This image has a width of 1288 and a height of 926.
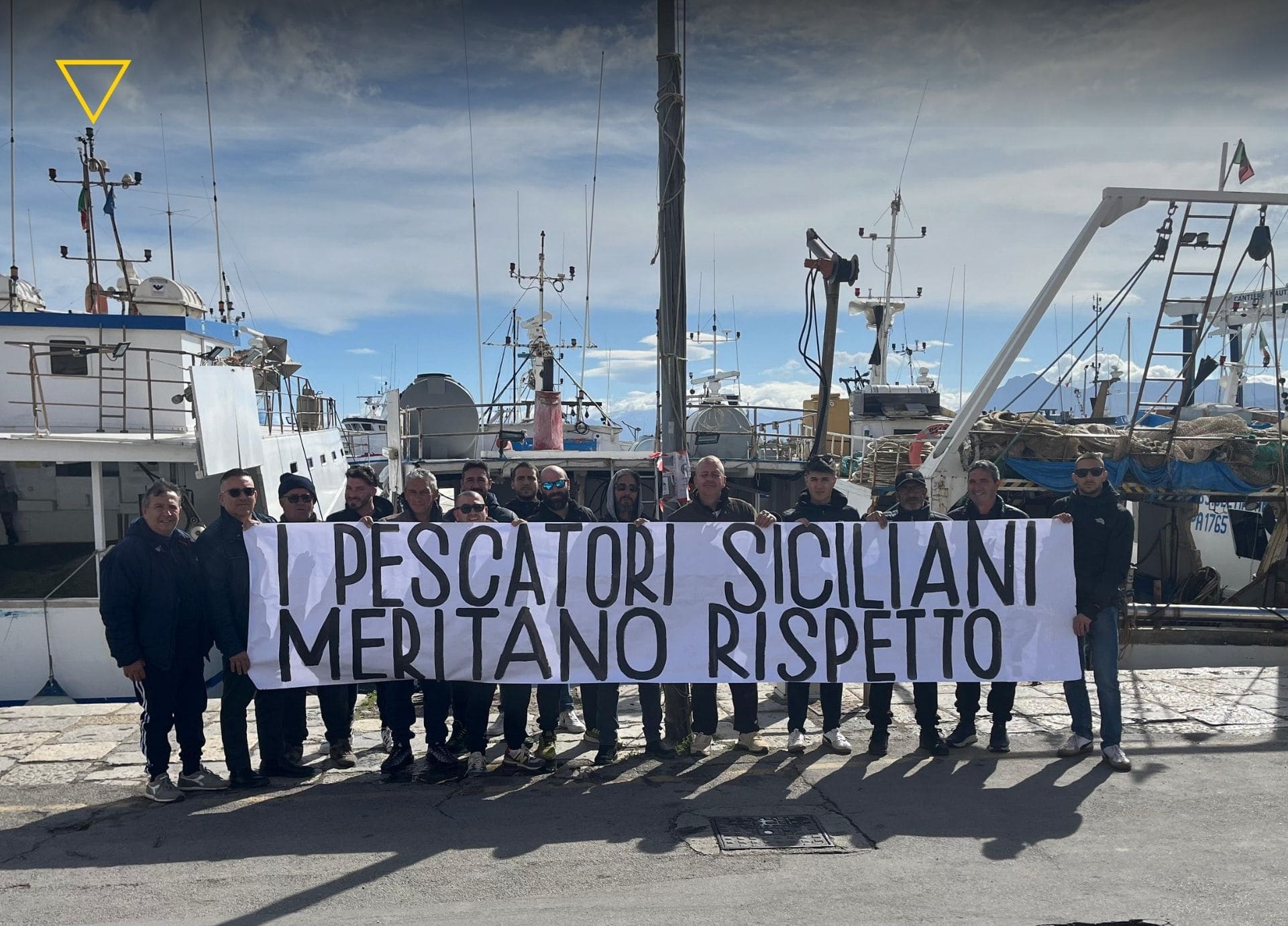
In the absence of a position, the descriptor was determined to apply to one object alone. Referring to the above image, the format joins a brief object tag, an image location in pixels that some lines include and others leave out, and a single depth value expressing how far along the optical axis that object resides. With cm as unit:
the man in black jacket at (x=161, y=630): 523
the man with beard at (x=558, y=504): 651
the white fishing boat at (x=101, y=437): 1110
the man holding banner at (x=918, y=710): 612
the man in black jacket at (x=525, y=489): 685
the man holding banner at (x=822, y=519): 619
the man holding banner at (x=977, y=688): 617
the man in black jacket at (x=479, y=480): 669
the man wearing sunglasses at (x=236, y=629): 556
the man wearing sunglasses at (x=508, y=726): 583
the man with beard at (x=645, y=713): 608
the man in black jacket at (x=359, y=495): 658
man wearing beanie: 594
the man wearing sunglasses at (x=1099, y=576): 599
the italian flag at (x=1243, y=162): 920
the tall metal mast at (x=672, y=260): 745
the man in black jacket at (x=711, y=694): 614
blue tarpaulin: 1170
